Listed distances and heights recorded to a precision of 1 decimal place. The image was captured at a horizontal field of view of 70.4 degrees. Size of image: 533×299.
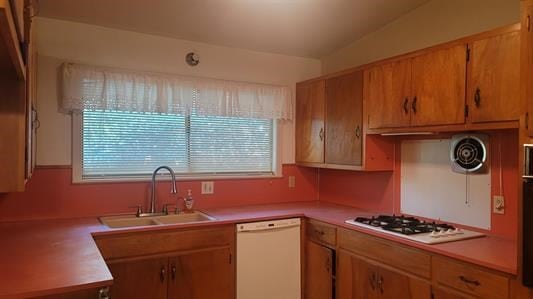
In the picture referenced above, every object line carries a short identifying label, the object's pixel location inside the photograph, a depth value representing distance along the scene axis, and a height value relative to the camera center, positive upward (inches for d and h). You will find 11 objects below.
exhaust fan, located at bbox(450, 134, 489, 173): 98.7 -0.1
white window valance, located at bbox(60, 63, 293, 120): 114.9 +19.4
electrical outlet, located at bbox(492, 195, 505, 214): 95.6 -13.1
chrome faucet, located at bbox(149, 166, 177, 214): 124.9 -11.0
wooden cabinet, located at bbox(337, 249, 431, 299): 91.0 -34.0
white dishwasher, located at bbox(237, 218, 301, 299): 117.6 -34.9
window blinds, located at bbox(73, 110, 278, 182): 120.9 +1.9
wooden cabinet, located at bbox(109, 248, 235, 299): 100.2 -35.5
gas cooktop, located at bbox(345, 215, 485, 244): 92.7 -20.4
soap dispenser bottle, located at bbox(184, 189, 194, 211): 130.8 -18.0
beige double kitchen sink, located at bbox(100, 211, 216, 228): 115.2 -21.9
